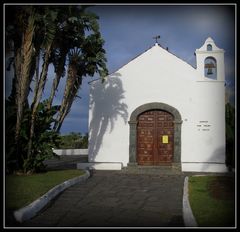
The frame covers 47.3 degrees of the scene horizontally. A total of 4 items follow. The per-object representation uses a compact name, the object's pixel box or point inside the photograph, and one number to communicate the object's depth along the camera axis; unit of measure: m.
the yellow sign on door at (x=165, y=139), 10.89
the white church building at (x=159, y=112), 10.57
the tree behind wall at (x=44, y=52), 7.20
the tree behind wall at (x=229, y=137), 9.70
